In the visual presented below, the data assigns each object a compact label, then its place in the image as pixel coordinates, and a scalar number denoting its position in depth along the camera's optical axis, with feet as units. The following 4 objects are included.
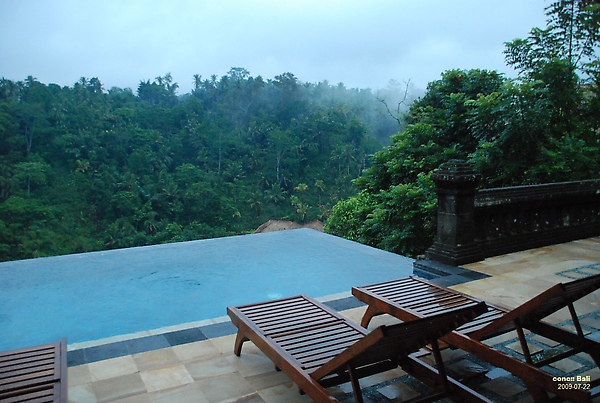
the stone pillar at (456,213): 16.42
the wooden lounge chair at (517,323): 7.23
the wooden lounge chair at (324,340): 6.57
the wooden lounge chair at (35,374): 6.75
